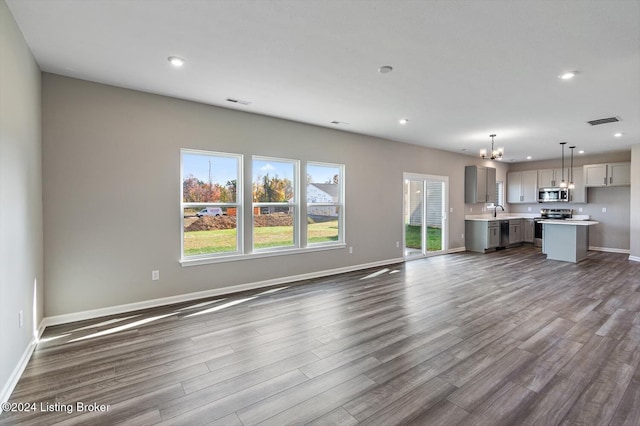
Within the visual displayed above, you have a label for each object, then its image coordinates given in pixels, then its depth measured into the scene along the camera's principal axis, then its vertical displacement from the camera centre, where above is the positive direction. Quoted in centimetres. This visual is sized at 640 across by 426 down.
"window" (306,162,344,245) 550 +11
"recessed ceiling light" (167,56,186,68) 296 +149
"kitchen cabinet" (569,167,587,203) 859 +58
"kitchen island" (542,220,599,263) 671 -72
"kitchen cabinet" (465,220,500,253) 818 -72
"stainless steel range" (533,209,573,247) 893 -21
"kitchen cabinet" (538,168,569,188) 898 +96
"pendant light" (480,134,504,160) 613 +116
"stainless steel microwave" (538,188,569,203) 884 +42
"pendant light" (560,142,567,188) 768 +63
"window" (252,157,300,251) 490 +9
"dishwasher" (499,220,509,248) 865 -71
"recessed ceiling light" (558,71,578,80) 323 +147
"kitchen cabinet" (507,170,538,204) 952 +72
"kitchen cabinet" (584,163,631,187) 780 +93
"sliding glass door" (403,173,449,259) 745 -13
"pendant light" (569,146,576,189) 739 +152
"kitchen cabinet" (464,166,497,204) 846 +70
